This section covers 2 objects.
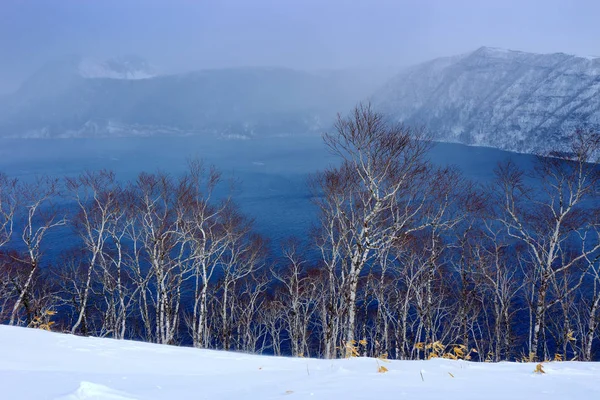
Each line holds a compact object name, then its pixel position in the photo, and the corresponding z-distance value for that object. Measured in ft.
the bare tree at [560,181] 44.34
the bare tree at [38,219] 84.16
